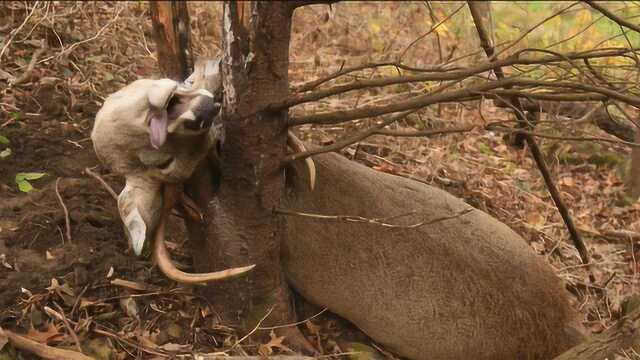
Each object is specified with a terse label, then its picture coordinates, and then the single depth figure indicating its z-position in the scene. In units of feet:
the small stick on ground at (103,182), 9.82
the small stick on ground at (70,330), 8.51
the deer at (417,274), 9.76
